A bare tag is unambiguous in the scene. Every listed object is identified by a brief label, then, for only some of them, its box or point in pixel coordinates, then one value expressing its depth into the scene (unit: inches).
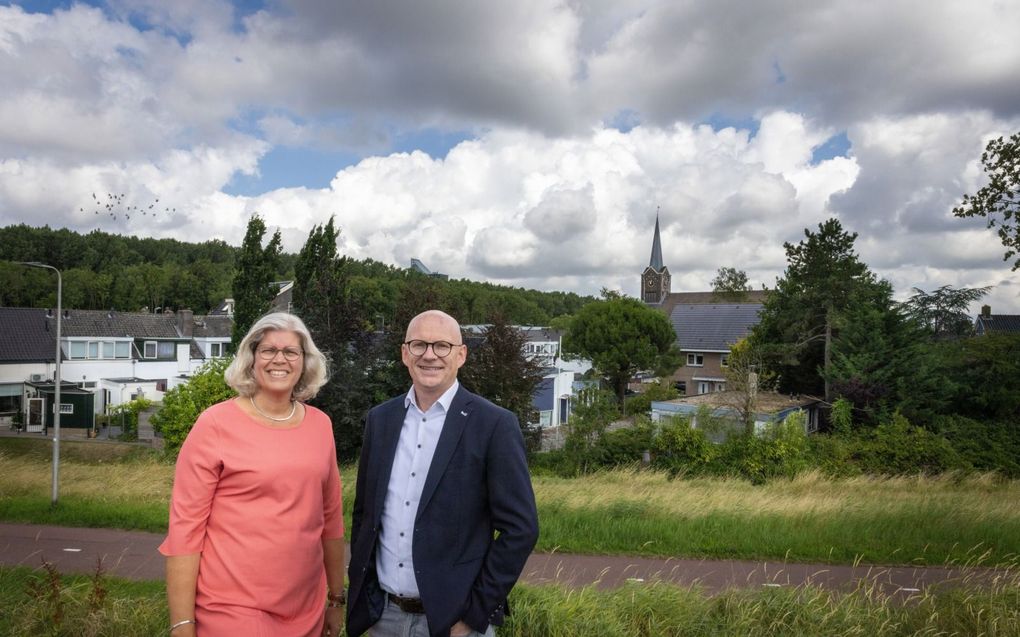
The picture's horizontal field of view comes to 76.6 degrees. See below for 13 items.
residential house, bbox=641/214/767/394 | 1918.1
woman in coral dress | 99.1
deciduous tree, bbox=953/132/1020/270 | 572.7
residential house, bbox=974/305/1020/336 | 2192.4
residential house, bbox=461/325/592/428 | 1406.3
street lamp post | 445.1
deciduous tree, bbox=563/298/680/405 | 1513.3
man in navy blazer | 103.3
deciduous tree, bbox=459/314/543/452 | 735.1
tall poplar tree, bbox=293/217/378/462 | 769.6
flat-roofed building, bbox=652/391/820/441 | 813.9
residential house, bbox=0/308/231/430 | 1381.6
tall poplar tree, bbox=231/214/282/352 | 1103.0
